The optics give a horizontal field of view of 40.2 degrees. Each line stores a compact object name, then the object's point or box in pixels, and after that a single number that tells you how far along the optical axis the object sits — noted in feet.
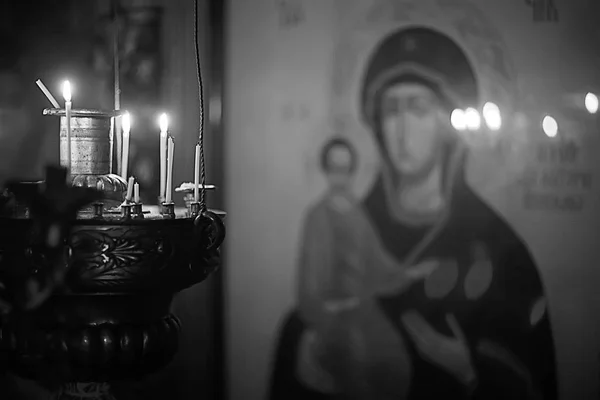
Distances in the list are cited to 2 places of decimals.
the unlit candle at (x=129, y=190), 3.95
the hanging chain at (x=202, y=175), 4.21
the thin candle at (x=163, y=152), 4.36
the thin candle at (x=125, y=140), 4.46
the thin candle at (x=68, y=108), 3.73
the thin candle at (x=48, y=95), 4.06
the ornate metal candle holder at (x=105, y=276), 3.49
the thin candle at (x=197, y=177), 4.14
